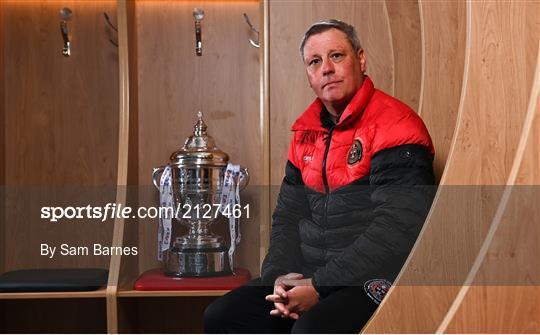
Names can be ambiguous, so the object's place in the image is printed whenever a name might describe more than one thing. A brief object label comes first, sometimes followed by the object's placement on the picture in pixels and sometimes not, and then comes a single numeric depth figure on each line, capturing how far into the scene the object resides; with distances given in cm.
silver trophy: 355
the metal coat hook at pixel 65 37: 383
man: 216
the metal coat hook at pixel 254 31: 386
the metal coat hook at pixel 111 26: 395
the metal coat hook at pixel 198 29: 379
